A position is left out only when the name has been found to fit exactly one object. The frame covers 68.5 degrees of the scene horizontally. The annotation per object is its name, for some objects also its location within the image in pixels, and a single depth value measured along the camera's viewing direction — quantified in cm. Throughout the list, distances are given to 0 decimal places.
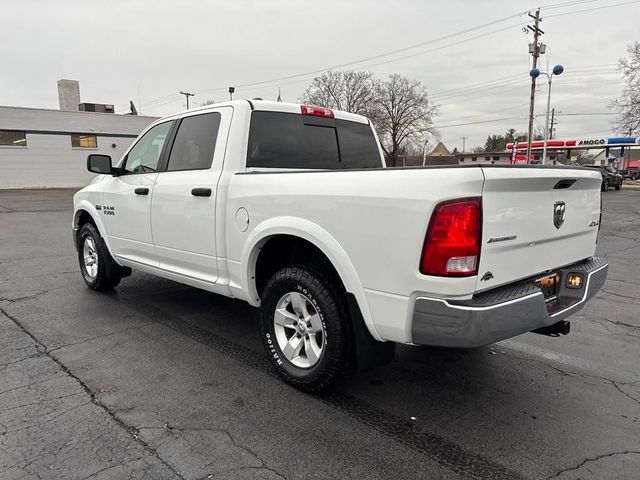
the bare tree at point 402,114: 5716
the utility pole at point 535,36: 3388
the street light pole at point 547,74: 2633
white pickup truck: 242
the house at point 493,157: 6619
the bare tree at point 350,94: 5400
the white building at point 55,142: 3228
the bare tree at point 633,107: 2972
